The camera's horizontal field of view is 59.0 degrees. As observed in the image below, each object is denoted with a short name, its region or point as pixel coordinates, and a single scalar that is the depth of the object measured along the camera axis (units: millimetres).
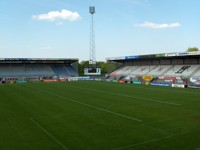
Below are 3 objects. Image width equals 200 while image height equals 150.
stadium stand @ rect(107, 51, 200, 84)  40762
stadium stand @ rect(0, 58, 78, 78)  56330
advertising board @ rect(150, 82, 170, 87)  38510
